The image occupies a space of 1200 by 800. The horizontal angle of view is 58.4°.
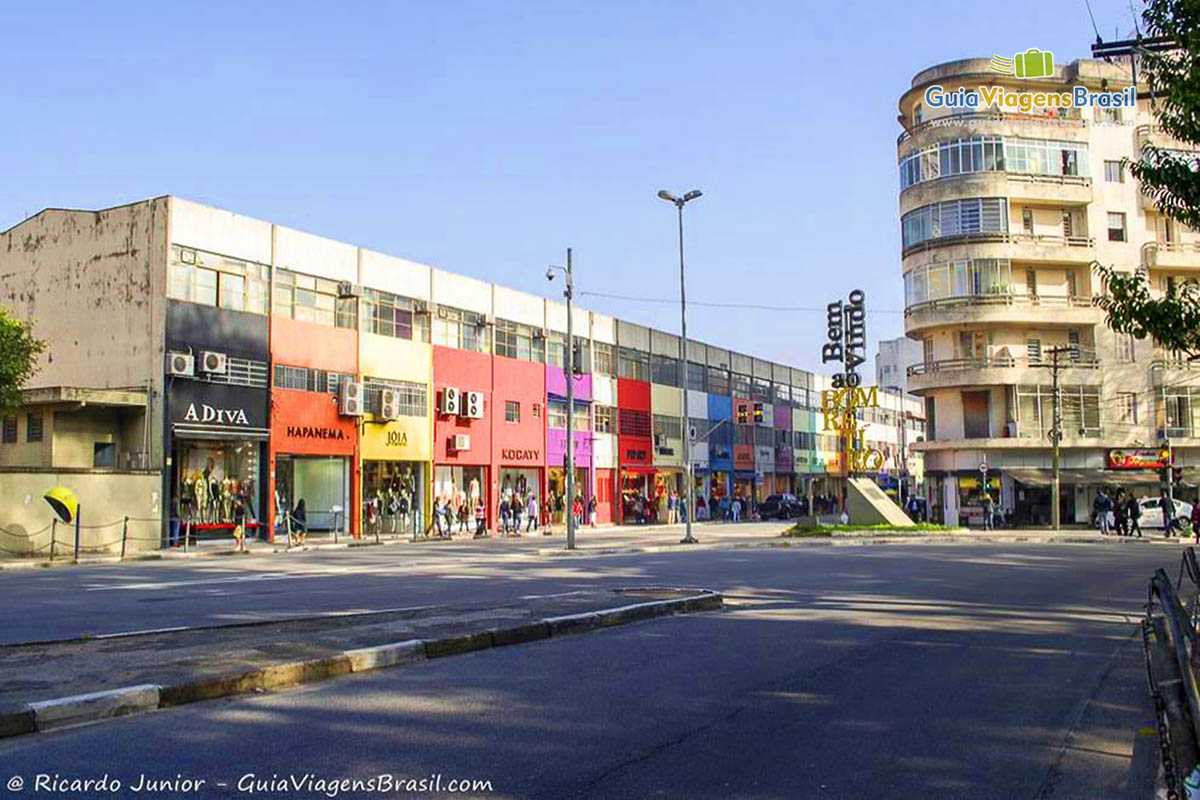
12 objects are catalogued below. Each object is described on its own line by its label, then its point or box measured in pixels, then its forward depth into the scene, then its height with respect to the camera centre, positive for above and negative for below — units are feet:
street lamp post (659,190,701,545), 133.23 +18.99
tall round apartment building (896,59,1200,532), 180.04 +30.11
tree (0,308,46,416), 100.68 +11.91
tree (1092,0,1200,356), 47.14 +13.55
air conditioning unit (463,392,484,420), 160.66 +11.27
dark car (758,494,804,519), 225.97 -6.35
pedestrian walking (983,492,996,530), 168.97 -5.89
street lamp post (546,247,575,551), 126.31 +12.75
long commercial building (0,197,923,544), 117.19 +14.29
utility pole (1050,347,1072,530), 160.45 +4.59
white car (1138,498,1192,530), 158.71 -6.01
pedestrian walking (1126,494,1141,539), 141.37 -5.16
